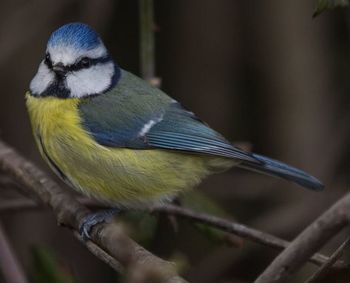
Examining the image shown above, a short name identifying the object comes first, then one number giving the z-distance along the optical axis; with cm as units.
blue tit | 231
